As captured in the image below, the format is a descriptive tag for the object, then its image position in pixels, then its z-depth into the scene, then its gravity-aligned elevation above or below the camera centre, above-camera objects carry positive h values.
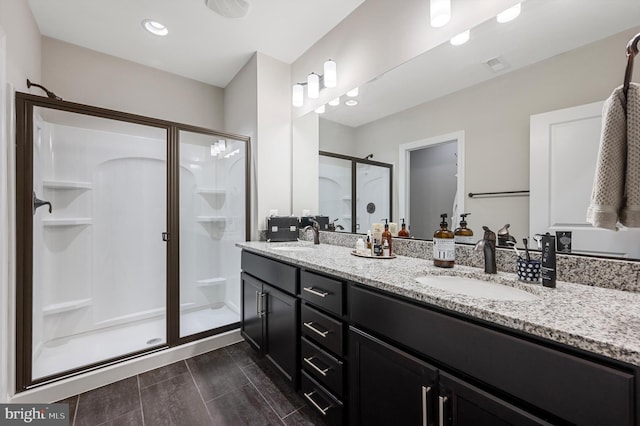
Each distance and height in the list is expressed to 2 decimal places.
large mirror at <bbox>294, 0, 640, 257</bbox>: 0.94 +0.54
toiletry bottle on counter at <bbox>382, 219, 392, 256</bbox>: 1.51 -0.14
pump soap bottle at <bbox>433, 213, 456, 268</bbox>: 1.22 -0.17
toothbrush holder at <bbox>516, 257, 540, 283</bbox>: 0.96 -0.21
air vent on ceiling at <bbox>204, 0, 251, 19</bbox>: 1.75 +1.38
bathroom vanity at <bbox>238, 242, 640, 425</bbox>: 0.55 -0.38
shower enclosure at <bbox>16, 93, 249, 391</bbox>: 1.88 -0.20
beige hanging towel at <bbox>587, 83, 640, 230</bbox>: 0.67 +0.12
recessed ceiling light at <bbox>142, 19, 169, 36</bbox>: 1.98 +1.40
